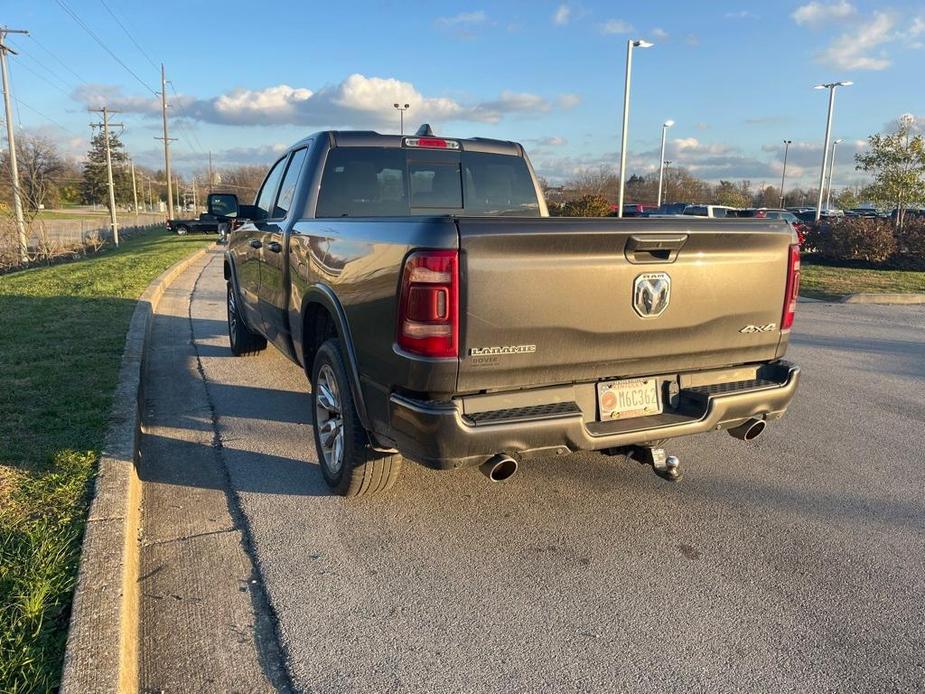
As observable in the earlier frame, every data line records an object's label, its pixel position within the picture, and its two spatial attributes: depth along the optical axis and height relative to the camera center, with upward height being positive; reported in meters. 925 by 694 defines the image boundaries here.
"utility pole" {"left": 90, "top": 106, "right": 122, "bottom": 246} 34.19 -0.23
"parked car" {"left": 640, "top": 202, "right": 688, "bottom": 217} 33.70 +0.16
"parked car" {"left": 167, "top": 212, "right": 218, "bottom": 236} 41.82 -1.28
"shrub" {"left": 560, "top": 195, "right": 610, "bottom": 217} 23.34 +0.13
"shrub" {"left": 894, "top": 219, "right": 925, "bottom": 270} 18.33 -0.80
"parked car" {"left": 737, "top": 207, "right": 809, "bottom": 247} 27.73 +0.03
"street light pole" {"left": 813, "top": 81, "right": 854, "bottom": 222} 38.00 +4.75
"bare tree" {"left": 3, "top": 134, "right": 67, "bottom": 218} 30.27 +1.62
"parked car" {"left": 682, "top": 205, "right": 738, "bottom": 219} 28.98 +0.11
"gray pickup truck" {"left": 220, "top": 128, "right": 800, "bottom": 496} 2.97 -0.58
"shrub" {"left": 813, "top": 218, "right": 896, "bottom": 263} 18.39 -0.66
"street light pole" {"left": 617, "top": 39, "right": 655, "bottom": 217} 25.81 +4.28
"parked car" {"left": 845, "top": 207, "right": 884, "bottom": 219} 46.53 +0.35
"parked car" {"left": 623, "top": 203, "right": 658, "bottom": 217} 35.20 +0.14
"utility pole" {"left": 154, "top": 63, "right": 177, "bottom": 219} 56.98 +4.03
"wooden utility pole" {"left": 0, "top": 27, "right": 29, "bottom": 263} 25.05 +1.17
